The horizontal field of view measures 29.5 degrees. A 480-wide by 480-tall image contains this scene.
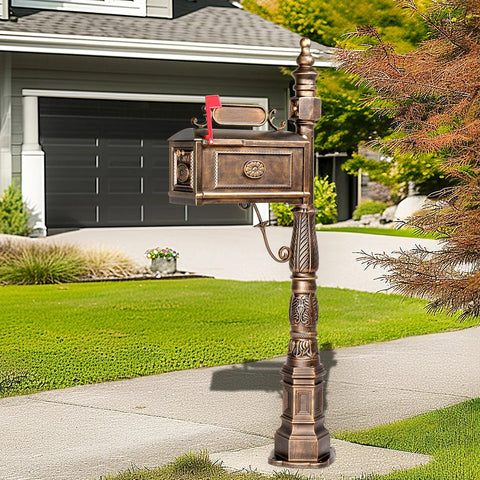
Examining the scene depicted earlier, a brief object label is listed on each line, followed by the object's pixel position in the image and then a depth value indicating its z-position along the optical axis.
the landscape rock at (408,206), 22.39
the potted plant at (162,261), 13.22
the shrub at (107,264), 13.23
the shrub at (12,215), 17.33
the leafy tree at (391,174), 22.83
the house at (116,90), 17.73
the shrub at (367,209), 24.06
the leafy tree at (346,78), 21.97
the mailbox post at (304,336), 5.01
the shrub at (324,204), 21.90
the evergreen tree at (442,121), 5.46
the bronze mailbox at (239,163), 4.82
